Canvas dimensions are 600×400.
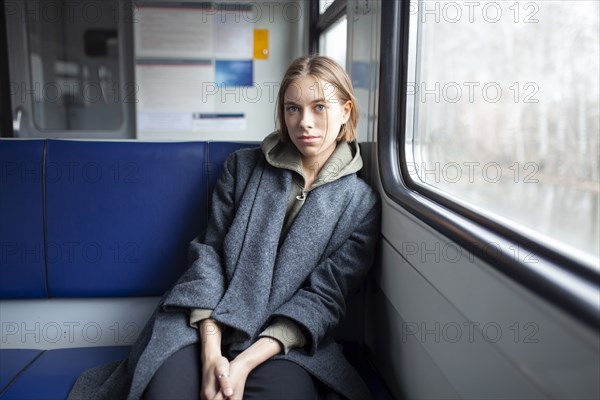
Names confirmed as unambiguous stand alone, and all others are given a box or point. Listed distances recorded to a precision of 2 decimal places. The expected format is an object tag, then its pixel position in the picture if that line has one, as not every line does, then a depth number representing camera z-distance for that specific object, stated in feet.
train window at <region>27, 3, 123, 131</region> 11.15
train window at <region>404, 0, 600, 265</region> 2.75
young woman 4.22
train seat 5.78
